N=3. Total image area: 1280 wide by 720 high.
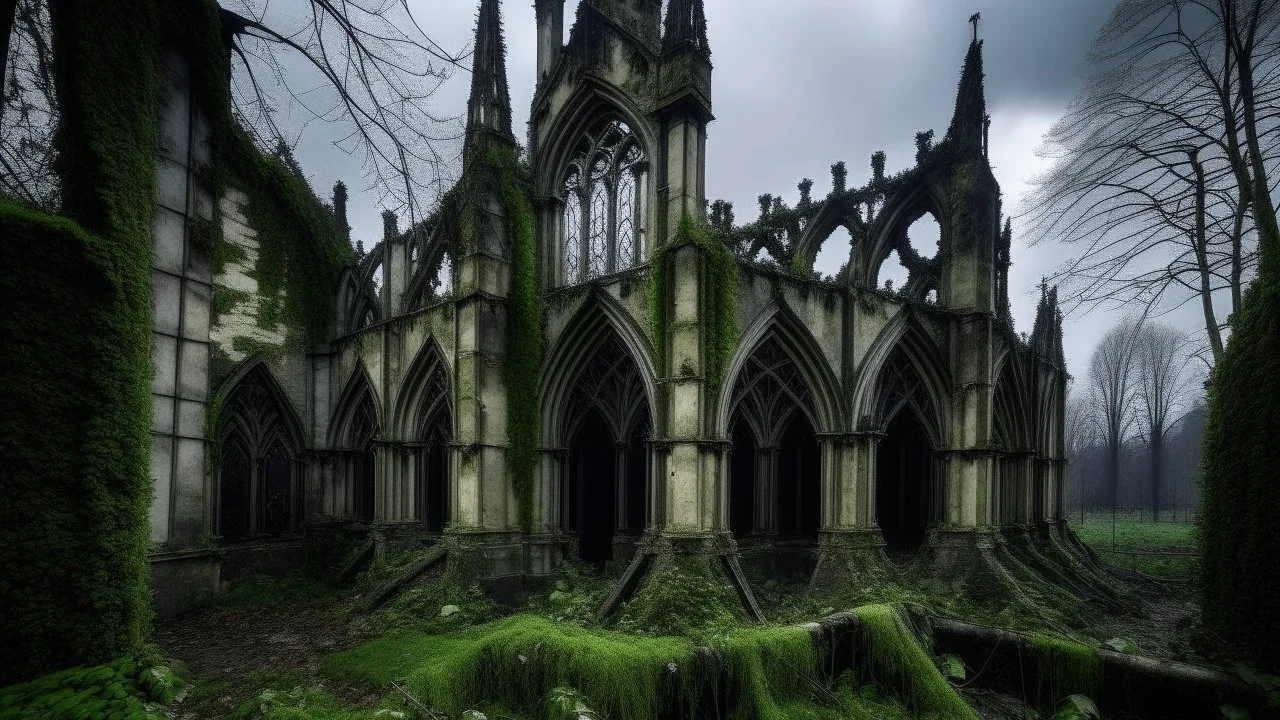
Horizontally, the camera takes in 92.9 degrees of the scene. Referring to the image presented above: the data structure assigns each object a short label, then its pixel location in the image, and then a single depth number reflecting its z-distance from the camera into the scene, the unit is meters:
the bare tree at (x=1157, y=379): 38.34
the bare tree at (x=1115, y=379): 39.25
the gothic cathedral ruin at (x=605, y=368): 9.84
